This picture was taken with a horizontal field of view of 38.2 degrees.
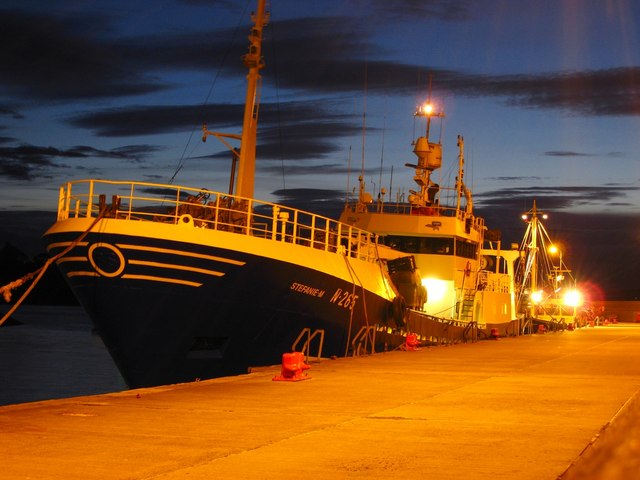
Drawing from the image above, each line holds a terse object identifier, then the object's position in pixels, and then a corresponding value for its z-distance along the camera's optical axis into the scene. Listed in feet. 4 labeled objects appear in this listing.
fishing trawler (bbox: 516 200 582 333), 174.81
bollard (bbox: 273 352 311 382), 50.24
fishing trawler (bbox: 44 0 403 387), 53.88
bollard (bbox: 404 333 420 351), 81.73
